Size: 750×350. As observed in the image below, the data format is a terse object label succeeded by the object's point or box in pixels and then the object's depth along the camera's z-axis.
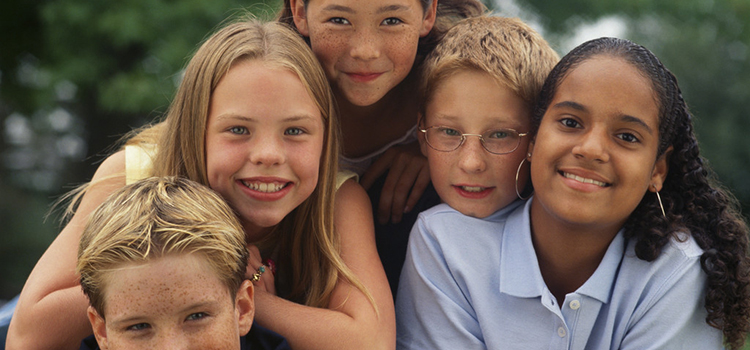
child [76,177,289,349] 4.23
